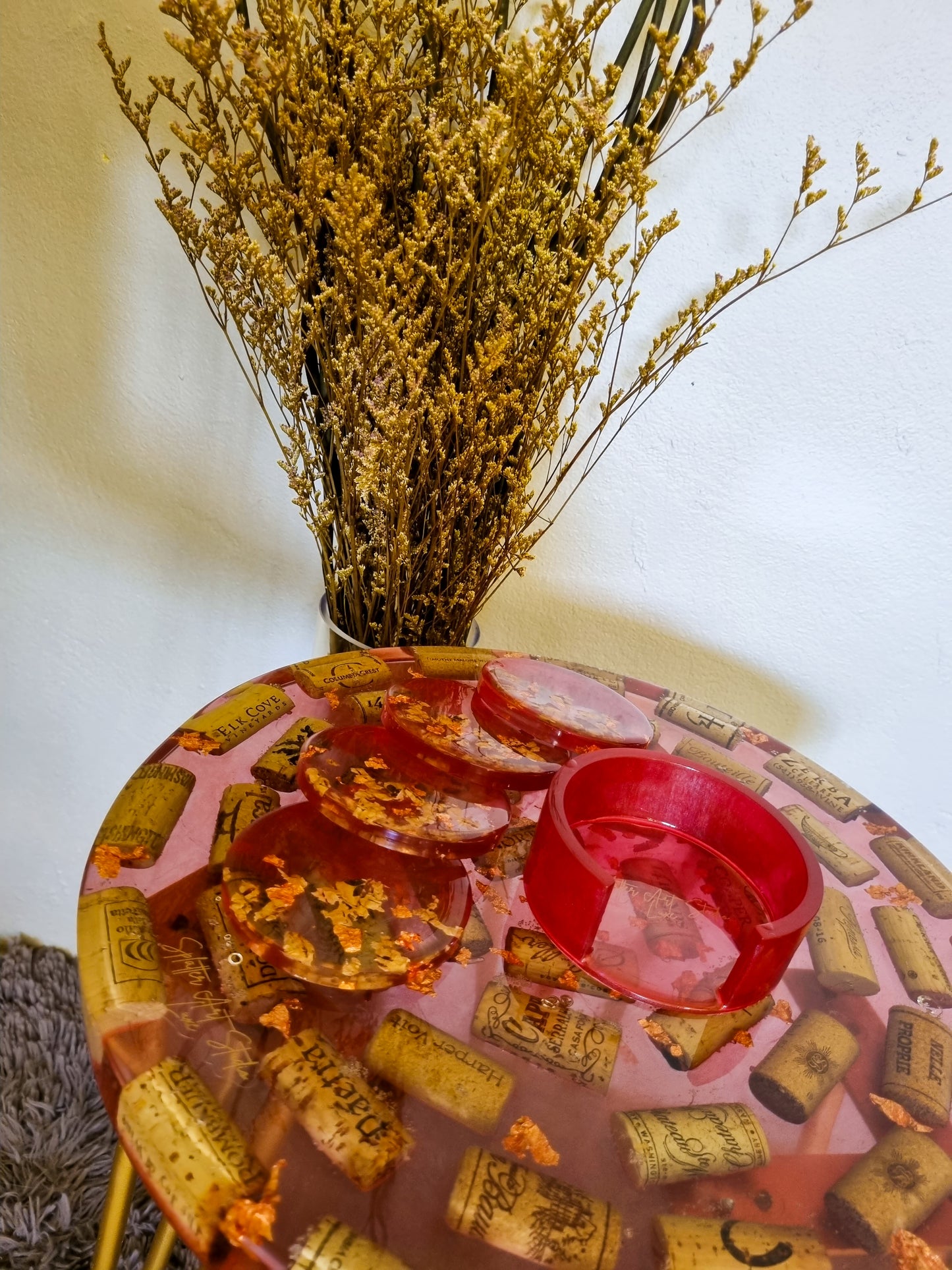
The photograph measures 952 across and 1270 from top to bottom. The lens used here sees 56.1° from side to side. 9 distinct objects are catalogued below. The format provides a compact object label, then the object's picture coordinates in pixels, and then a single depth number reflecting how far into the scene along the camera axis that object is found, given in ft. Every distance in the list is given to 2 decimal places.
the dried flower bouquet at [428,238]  1.97
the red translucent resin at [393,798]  1.76
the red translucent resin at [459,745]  1.99
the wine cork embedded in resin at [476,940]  1.63
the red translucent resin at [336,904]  1.50
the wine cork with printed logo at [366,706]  2.18
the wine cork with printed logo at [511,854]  1.83
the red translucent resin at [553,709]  2.17
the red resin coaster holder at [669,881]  1.60
